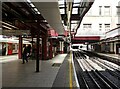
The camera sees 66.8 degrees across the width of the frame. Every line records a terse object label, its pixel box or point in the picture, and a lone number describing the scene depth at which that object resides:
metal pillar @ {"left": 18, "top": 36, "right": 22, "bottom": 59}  10.40
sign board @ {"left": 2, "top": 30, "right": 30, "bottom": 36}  6.33
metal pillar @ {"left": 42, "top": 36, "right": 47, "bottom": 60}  9.81
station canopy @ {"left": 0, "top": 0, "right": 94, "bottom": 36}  3.34
